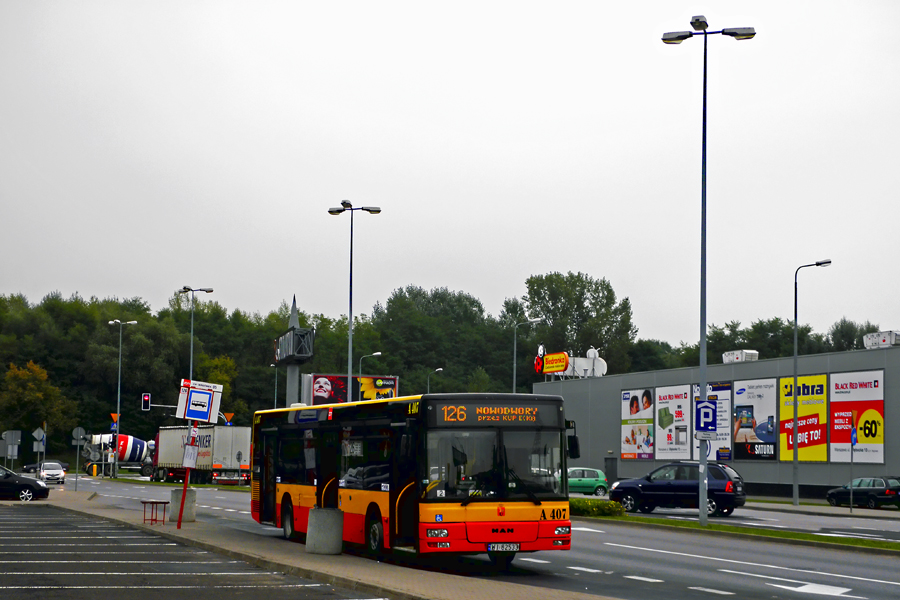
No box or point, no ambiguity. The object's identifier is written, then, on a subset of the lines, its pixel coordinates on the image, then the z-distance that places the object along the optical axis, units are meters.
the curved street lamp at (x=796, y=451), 39.94
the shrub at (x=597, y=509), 29.19
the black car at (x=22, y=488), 36.34
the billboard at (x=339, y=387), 62.62
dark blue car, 31.97
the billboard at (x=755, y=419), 50.31
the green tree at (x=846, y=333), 95.56
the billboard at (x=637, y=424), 58.78
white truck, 57.53
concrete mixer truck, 77.06
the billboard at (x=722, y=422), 53.19
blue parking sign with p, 25.52
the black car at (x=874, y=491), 39.75
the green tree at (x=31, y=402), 84.81
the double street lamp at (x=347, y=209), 36.62
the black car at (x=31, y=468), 61.56
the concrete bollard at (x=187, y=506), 24.61
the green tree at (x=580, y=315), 110.19
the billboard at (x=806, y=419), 47.53
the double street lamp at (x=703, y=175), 24.70
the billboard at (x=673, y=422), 55.53
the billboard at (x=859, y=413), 44.78
